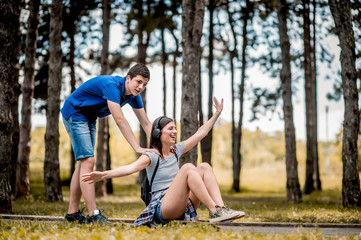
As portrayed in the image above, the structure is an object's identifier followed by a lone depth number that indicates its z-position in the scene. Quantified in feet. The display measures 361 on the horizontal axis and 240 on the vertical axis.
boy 17.71
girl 15.11
